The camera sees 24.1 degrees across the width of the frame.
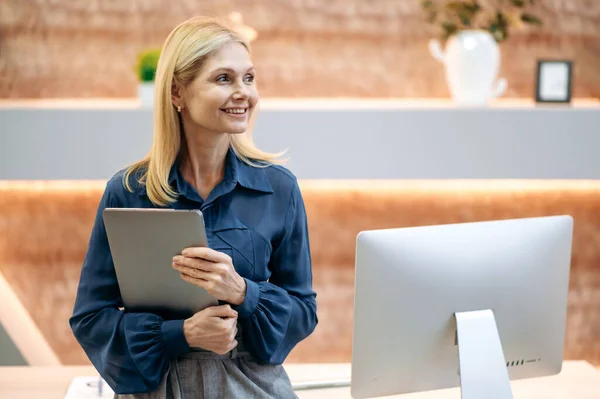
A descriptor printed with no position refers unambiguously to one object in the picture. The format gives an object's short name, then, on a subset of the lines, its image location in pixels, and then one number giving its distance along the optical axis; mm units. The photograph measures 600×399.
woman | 2756
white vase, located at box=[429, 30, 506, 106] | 4830
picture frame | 5066
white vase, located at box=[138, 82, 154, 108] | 4818
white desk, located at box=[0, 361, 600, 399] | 3767
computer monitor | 2646
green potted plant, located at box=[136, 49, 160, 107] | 4785
